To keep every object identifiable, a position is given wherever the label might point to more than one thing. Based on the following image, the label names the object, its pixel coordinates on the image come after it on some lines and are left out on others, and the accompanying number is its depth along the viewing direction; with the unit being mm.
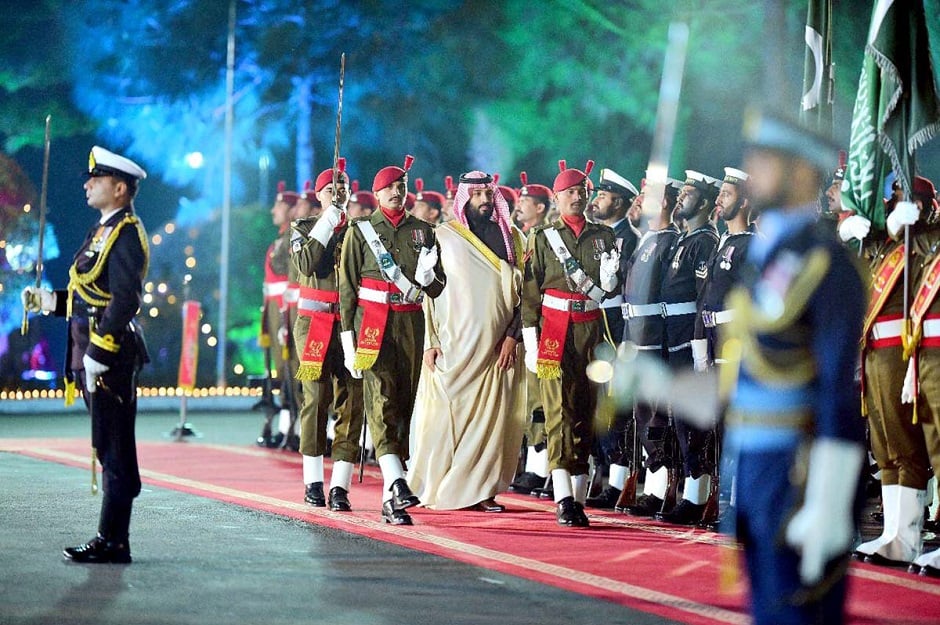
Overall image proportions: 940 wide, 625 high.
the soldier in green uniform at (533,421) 23970
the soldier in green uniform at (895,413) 16406
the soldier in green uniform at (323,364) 20365
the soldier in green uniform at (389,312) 19395
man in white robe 21135
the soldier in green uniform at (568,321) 19487
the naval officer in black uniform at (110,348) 15459
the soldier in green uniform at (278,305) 29207
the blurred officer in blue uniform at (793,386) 8996
